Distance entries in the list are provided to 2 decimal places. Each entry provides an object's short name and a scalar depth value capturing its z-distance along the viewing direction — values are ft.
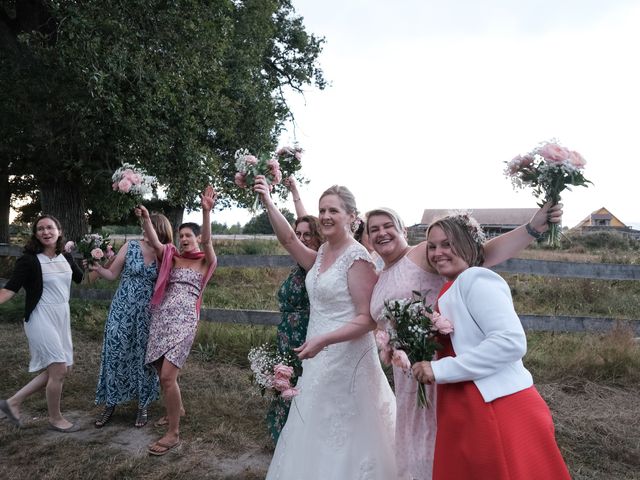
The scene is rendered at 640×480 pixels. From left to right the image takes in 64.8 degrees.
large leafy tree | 29.04
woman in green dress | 13.37
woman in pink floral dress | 15.01
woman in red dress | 7.04
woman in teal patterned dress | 16.66
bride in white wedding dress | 10.52
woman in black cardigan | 15.87
